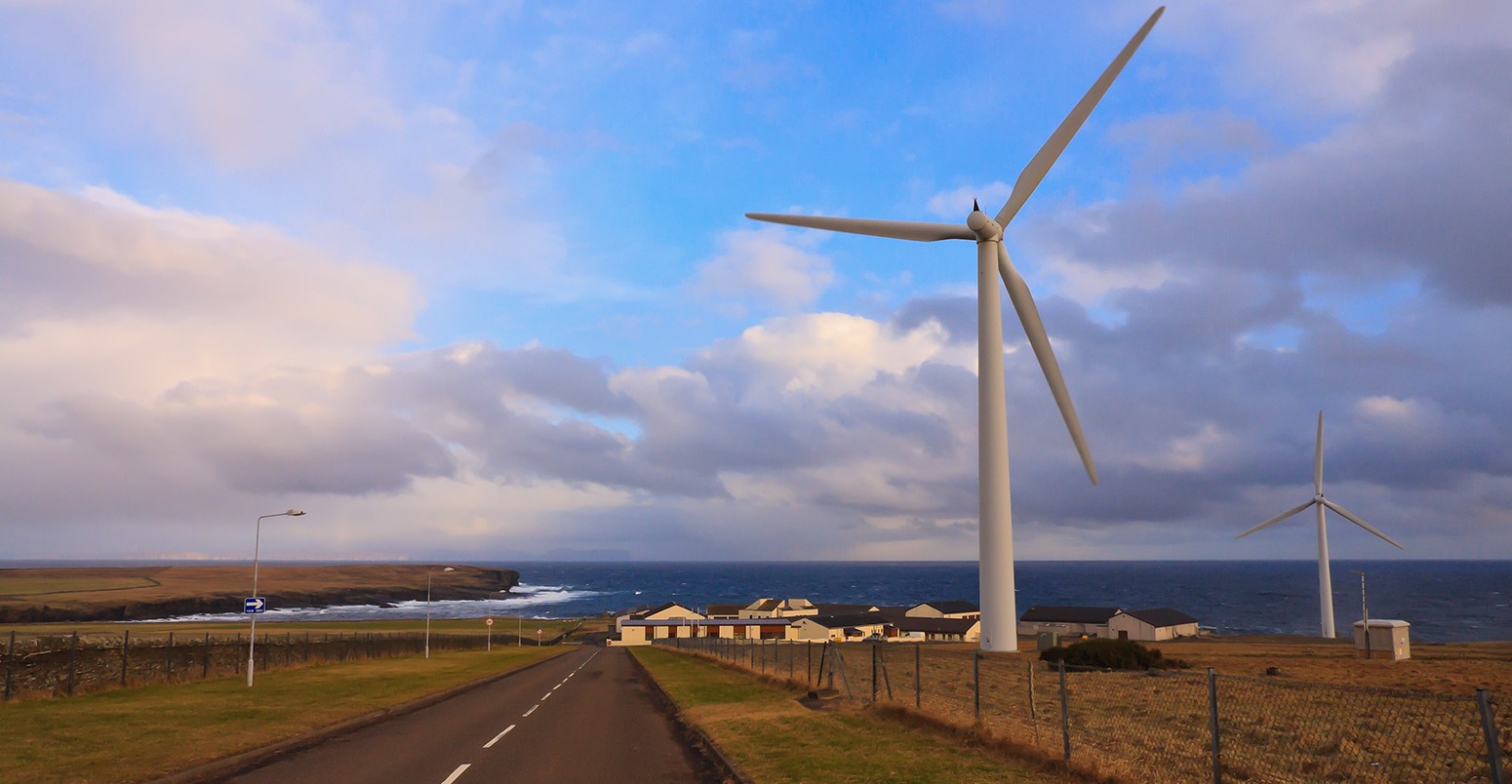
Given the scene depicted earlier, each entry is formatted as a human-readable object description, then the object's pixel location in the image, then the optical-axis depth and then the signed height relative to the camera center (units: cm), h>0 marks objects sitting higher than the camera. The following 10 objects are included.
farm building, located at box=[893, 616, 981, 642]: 13150 -2100
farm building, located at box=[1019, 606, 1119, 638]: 12088 -1845
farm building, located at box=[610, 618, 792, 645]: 13062 -2100
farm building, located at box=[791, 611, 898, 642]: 12794 -2036
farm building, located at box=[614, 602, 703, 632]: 13462 -1855
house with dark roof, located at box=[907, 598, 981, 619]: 14501 -2021
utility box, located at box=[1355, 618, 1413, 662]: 5947 -1038
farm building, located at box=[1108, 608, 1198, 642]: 11419 -1780
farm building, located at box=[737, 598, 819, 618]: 14400 -1966
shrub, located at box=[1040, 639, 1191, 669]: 5347 -1035
